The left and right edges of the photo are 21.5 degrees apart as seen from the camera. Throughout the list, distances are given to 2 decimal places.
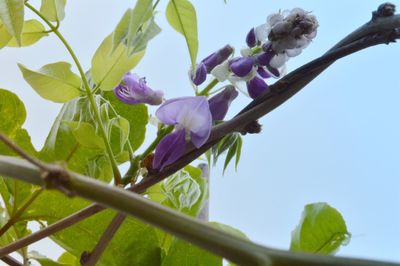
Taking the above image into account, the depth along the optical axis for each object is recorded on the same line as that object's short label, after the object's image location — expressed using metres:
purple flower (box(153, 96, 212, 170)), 0.38
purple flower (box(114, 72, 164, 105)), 0.42
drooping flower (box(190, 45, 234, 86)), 0.41
